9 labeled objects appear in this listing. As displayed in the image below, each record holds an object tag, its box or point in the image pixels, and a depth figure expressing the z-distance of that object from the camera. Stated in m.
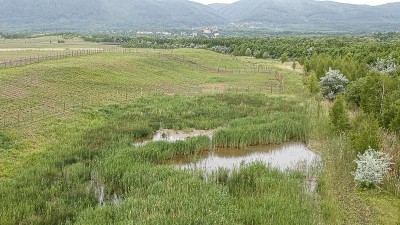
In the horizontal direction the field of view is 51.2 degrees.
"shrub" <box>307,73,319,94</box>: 56.22
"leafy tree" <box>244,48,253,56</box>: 128.40
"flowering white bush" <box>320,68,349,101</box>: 52.88
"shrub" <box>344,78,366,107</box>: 44.75
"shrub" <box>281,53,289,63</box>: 107.23
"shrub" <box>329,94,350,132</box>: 34.88
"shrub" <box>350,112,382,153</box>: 27.73
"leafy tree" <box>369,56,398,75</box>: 55.30
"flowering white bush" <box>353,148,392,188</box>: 24.66
